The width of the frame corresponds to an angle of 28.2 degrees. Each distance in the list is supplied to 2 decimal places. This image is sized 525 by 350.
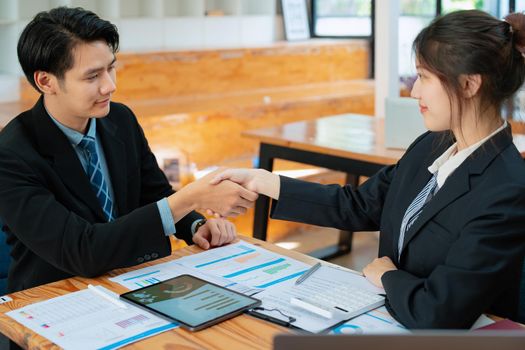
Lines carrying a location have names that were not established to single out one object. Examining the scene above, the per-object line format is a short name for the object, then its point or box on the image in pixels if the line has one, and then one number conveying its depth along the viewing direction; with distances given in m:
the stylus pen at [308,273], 2.04
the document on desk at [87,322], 1.79
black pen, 1.85
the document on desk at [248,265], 2.07
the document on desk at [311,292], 1.85
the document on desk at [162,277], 2.03
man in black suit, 2.10
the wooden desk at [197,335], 1.78
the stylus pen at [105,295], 1.93
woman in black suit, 1.83
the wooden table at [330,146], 3.44
